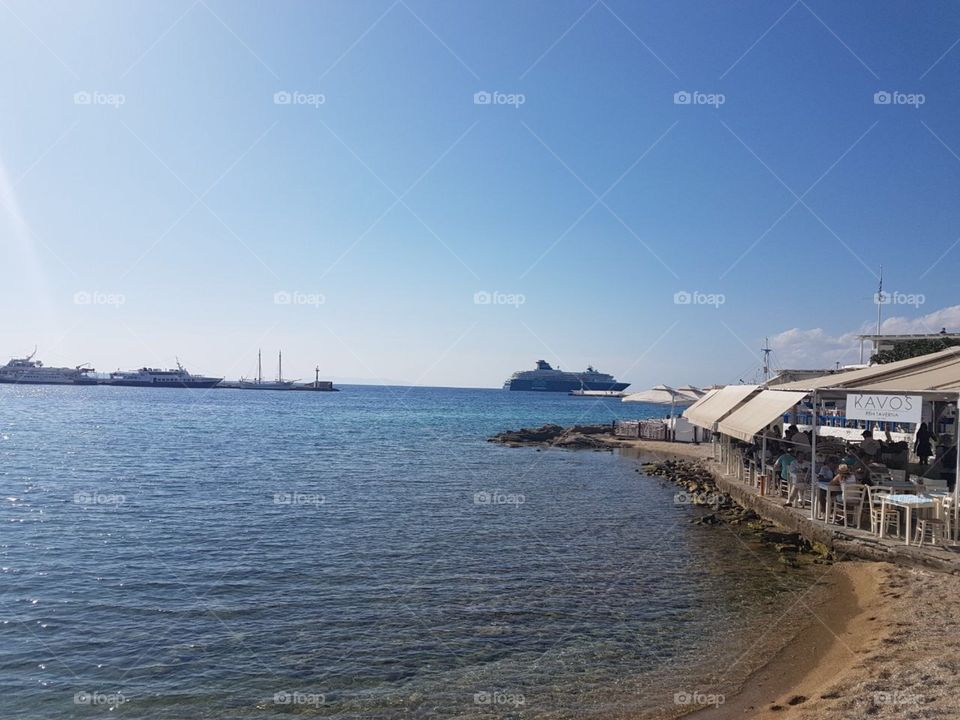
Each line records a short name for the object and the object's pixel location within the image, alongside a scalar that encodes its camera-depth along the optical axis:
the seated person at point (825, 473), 14.41
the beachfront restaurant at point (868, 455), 11.59
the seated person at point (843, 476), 13.32
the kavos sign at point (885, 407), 11.57
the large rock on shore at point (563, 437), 45.59
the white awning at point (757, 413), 14.17
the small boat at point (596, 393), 196.57
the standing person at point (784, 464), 16.88
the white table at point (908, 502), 11.35
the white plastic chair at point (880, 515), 12.15
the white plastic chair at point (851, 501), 13.05
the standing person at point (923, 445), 16.95
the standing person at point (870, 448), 16.11
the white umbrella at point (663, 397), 44.97
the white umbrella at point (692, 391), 45.92
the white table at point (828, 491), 13.53
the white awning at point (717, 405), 18.44
